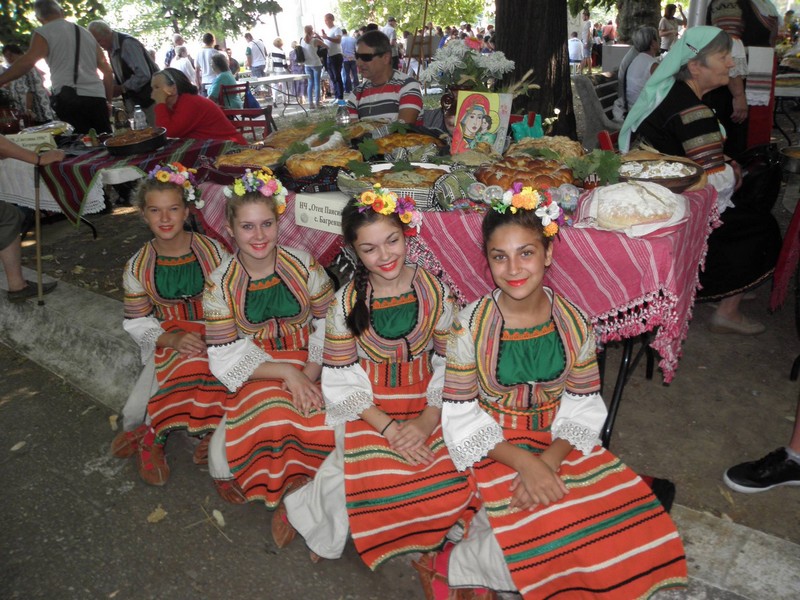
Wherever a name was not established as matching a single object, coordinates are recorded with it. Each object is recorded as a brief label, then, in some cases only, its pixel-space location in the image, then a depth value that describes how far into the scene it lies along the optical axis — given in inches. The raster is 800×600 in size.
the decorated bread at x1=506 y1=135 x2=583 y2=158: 121.8
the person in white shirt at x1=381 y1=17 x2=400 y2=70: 759.1
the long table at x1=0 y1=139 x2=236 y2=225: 169.2
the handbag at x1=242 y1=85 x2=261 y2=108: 407.8
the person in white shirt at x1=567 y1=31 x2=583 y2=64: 856.3
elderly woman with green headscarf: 128.5
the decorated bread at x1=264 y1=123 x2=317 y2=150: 166.3
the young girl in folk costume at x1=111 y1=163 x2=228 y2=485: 122.0
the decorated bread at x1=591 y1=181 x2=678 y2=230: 91.7
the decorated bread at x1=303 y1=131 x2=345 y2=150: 147.1
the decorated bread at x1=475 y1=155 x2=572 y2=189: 105.2
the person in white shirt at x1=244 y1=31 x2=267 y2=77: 720.3
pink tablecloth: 91.0
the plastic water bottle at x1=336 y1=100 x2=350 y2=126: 191.4
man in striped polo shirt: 194.5
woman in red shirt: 213.0
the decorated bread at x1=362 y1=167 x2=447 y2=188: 115.6
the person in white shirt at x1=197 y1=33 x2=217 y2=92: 508.7
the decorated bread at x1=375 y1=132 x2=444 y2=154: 147.5
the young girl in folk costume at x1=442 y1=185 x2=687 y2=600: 77.5
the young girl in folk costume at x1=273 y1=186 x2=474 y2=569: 90.4
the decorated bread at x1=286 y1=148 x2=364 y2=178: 132.3
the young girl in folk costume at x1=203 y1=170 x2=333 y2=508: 107.9
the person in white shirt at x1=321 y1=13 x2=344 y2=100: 645.3
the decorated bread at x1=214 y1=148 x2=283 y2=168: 144.7
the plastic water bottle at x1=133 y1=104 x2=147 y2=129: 302.4
